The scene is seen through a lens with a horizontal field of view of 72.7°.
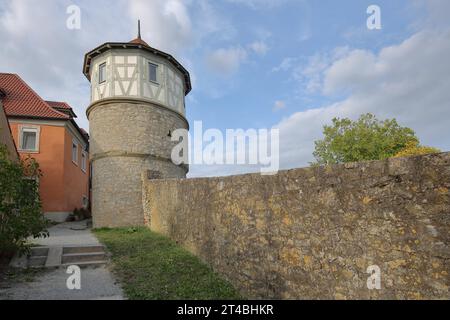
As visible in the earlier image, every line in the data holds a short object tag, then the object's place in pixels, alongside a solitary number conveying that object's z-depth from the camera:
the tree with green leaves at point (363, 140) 25.67
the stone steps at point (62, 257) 6.95
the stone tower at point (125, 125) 13.45
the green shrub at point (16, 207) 6.47
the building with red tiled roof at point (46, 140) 15.95
